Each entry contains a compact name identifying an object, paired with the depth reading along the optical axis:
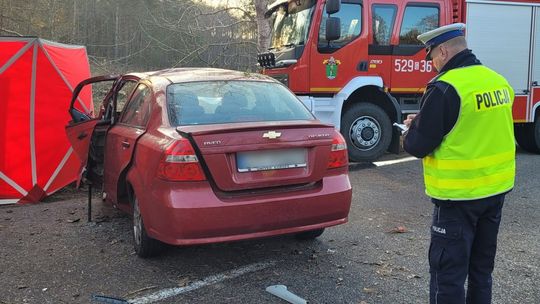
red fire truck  8.70
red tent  6.73
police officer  2.65
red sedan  3.68
